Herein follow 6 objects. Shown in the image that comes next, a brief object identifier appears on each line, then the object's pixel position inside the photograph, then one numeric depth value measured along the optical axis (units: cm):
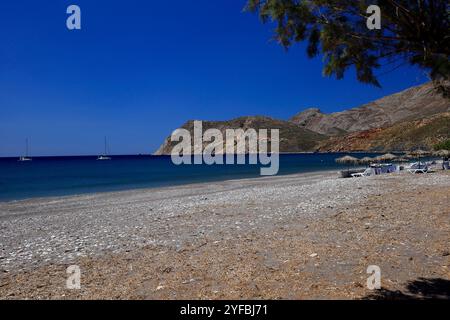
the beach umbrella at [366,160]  5470
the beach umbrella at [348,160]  5359
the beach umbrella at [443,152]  5833
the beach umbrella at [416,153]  7221
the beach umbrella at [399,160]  6269
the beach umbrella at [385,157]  5516
